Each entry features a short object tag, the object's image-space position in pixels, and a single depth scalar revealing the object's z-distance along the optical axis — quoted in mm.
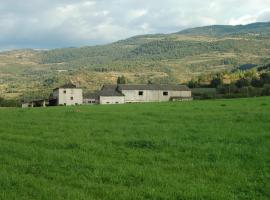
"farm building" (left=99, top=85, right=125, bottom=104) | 118700
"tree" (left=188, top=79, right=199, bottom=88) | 149475
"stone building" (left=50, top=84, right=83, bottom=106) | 119062
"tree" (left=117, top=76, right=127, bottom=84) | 174575
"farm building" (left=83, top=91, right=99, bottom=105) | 123375
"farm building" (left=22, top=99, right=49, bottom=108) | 107469
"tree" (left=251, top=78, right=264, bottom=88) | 111425
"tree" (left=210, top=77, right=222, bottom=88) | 137950
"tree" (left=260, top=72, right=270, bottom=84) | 111525
